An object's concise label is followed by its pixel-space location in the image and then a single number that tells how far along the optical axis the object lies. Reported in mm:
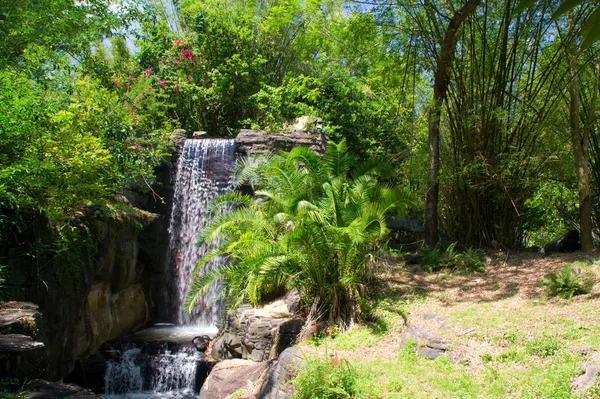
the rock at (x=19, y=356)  4133
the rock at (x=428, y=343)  5289
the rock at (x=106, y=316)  8039
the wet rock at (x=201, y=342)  8477
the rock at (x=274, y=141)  11734
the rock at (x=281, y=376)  5057
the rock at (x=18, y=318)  4688
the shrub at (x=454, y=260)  8141
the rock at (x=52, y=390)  4035
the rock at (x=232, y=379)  6113
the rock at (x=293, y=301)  7176
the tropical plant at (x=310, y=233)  6758
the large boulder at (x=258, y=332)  6645
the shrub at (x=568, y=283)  6020
